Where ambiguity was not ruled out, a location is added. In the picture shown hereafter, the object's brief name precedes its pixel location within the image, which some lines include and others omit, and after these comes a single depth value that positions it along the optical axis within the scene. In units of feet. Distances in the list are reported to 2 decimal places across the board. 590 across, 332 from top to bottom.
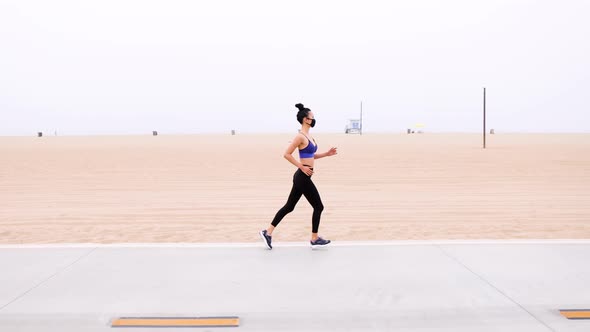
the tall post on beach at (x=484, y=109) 117.50
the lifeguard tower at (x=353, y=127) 301.84
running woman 18.34
